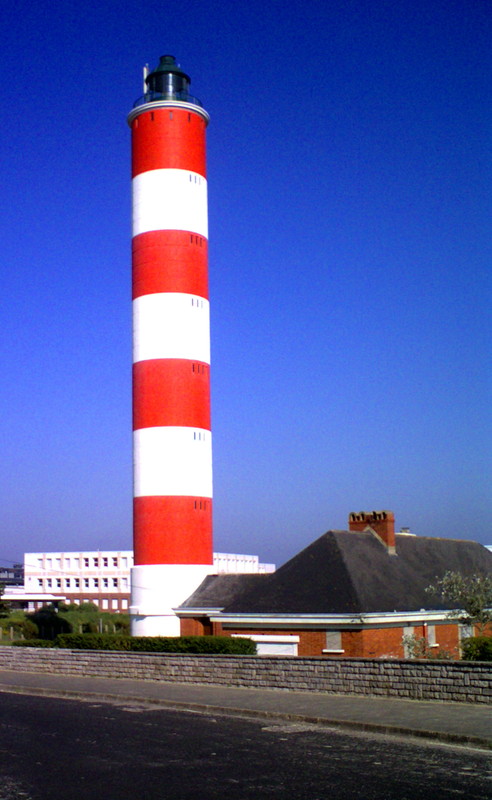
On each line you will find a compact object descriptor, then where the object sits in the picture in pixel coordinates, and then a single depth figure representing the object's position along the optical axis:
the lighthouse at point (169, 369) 37.12
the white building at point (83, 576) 104.44
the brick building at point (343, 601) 30.44
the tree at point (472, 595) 29.88
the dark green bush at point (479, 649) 19.25
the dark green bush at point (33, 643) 31.66
